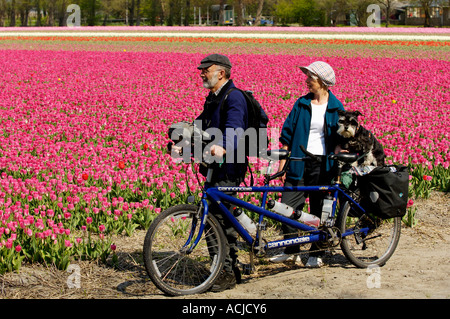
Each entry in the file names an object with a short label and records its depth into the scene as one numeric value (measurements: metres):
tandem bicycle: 9.35
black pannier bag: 10.53
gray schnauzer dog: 10.53
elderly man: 9.43
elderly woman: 10.88
